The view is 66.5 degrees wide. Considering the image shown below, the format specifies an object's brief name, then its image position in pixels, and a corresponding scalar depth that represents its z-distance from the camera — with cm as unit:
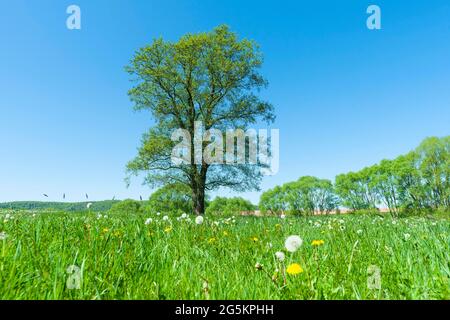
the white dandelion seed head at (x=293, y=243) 226
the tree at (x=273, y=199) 9181
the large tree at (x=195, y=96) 2867
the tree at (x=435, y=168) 5062
